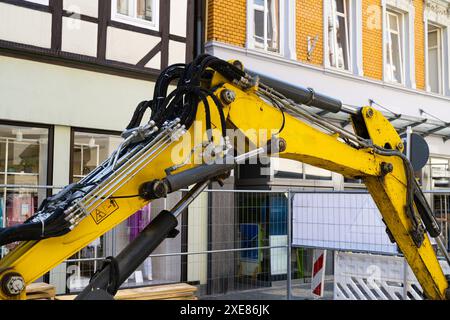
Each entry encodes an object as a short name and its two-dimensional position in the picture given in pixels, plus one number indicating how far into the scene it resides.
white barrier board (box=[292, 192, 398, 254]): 7.64
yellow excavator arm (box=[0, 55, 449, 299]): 2.99
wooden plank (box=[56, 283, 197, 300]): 6.81
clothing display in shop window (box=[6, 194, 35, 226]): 7.95
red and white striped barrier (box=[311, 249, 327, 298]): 8.39
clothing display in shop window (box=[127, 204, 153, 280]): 7.03
